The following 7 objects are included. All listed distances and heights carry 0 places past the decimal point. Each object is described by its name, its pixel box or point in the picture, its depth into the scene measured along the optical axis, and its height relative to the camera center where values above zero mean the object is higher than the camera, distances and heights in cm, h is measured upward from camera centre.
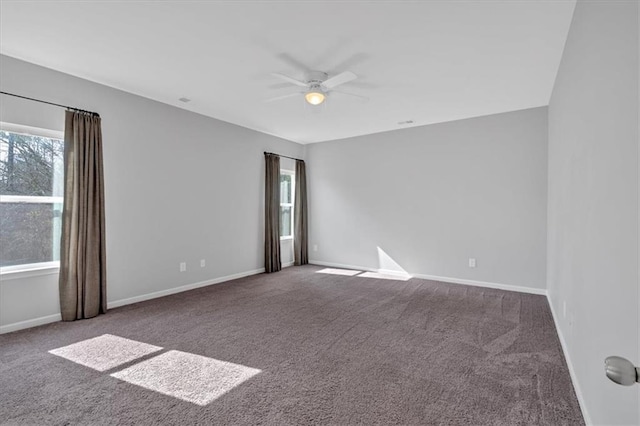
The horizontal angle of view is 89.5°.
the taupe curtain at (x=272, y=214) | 598 -3
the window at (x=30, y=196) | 320 +17
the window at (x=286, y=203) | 665 +20
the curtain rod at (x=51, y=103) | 315 +115
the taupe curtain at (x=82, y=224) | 345 -12
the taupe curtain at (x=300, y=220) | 678 -16
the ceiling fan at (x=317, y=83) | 319 +132
